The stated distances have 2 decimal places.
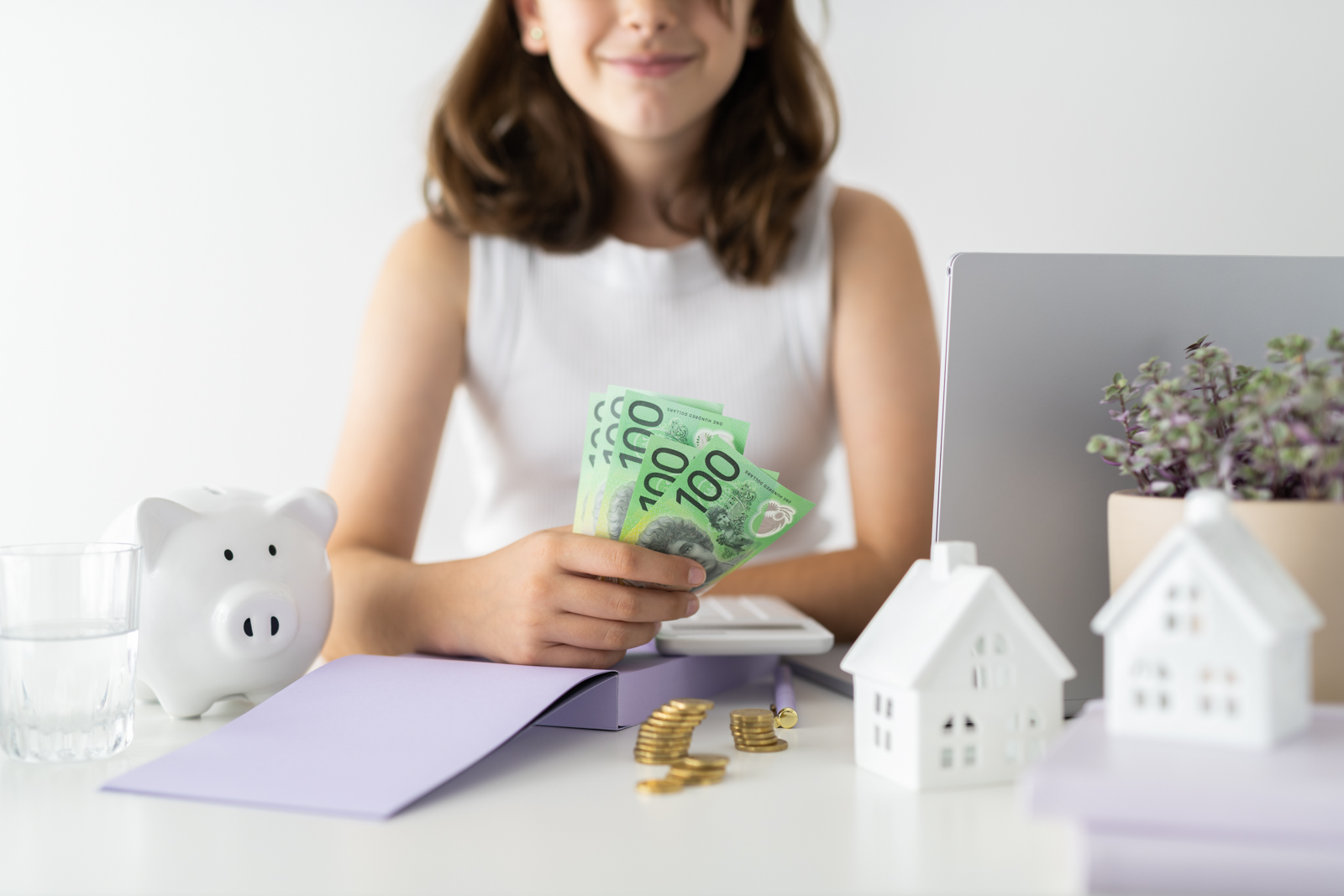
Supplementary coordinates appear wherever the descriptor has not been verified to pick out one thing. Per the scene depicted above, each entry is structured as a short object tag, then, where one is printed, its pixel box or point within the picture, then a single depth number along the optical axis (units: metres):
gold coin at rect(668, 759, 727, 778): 0.59
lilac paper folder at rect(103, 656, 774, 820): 0.56
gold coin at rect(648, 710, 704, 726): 0.64
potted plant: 0.52
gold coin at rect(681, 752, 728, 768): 0.60
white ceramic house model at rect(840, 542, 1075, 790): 0.54
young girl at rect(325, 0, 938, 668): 1.39
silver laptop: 0.68
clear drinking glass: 0.63
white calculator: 0.80
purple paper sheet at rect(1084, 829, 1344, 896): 0.40
